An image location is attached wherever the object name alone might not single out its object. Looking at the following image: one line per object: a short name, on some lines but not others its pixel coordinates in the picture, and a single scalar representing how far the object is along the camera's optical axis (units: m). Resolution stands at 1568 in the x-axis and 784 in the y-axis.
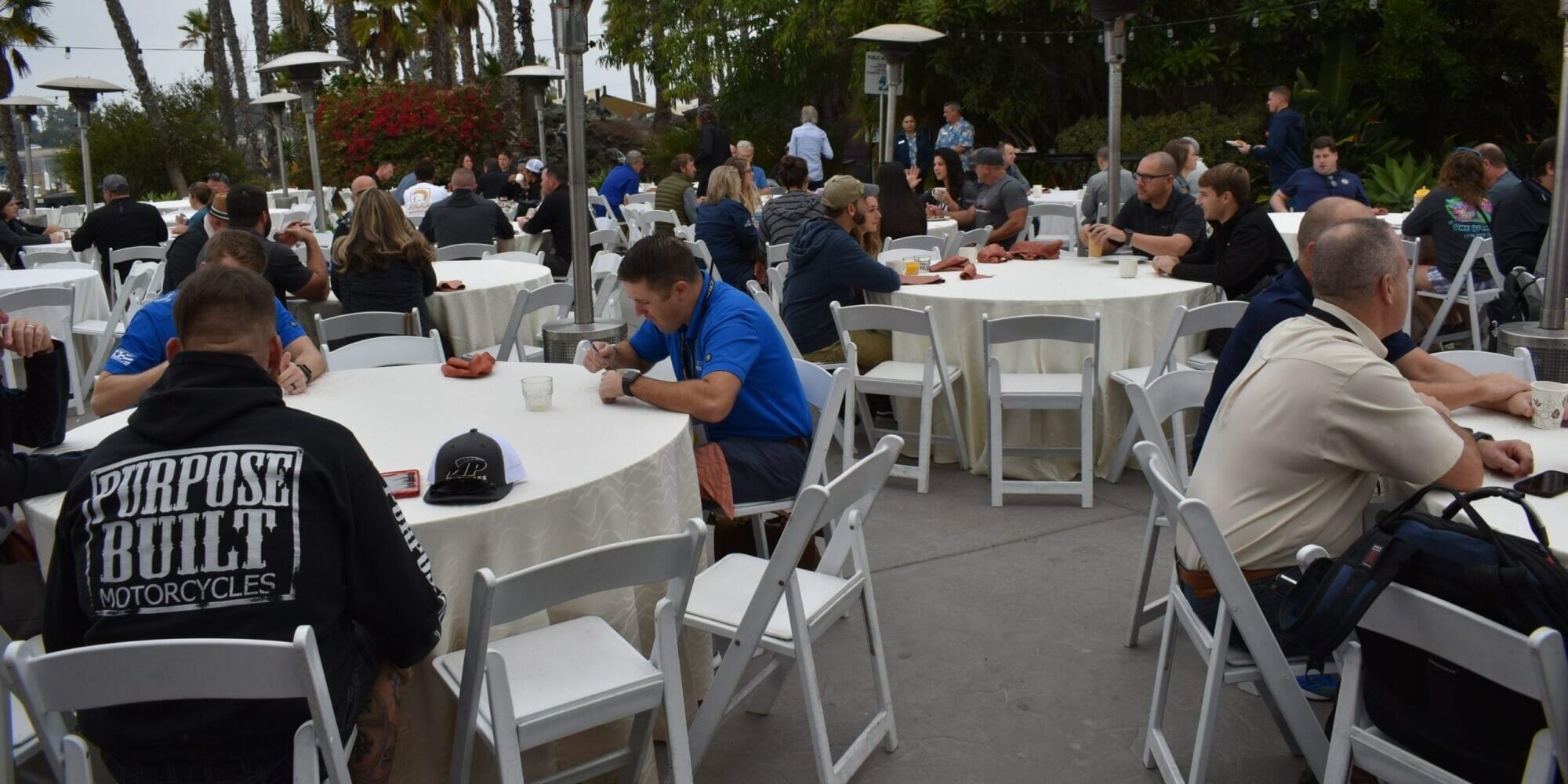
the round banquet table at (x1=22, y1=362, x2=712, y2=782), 2.86
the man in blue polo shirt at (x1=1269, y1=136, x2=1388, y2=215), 10.28
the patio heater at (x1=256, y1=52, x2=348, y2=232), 9.34
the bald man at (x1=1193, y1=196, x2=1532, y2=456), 3.46
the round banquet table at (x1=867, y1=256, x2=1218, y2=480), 5.86
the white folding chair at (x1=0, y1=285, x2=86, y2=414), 7.06
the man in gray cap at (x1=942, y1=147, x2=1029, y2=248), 9.54
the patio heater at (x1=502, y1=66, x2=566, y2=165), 15.10
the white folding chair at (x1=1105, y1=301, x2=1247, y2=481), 5.33
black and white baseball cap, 2.89
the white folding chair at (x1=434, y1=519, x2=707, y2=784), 2.43
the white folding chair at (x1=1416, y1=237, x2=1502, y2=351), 7.09
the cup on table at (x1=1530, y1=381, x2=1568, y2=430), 3.31
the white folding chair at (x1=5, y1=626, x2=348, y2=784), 2.05
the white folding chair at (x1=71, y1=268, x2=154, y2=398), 7.70
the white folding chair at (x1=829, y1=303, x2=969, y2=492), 5.71
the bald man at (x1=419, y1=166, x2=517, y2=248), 9.97
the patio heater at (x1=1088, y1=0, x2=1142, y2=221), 7.25
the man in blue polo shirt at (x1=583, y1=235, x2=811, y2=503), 3.76
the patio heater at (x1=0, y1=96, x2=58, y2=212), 18.16
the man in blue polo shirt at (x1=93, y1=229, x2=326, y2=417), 3.99
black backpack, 2.17
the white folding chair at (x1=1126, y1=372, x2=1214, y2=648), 3.87
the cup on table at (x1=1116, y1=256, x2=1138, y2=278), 6.41
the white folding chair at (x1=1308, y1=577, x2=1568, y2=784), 1.97
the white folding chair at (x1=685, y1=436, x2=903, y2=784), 2.83
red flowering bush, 22.42
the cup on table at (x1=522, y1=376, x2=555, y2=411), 3.73
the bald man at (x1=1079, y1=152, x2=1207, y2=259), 6.63
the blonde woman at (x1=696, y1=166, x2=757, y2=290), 8.52
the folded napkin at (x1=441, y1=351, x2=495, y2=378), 4.27
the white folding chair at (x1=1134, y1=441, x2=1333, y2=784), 2.64
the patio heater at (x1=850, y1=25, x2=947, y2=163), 11.09
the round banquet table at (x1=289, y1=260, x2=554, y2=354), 6.72
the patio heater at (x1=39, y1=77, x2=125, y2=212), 15.02
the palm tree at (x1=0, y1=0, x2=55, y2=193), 28.38
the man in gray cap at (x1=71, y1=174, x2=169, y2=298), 10.17
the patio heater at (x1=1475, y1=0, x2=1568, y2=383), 4.52
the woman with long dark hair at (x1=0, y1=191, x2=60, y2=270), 10.95
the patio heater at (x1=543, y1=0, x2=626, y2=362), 5.27
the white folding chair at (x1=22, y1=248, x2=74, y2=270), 10.09
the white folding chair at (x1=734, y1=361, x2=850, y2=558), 4.03
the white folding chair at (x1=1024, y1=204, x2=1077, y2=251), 10.70
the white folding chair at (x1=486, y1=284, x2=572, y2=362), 6.28
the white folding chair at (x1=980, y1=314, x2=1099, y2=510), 5.43
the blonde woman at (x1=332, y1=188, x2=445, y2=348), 6.35
